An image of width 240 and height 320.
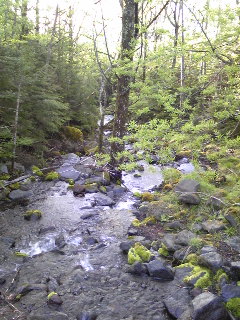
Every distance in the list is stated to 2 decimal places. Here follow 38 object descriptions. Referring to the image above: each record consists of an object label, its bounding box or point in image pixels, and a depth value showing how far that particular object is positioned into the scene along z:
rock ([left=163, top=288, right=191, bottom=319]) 4.86
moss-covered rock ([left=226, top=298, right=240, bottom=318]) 4.56
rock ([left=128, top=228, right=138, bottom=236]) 7.76
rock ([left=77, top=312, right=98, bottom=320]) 4.76
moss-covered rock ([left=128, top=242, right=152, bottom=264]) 6.35
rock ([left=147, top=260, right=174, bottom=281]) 5.83
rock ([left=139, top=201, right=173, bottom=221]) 8.66
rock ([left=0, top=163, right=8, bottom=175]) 10.81
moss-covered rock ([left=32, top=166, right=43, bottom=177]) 12.02
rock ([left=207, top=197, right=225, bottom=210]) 8.01
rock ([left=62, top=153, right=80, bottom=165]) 13.91
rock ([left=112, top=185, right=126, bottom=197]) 10.93
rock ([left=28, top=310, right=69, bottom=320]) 4.73
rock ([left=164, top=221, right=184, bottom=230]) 7.84
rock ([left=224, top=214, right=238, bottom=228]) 6.93
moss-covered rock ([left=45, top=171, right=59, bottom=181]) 11.72
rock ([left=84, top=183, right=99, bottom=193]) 10.88
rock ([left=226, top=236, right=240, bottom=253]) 6.09
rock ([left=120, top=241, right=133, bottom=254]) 6.88
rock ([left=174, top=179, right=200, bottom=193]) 8.85
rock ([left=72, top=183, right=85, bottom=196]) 10.68
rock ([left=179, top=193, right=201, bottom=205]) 8.57
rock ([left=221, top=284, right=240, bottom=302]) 4.80
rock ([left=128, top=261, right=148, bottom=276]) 6.05
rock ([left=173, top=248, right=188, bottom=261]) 6.35
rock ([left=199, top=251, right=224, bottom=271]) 5.61
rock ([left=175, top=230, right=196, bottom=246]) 6.81
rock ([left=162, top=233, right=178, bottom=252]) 6.73
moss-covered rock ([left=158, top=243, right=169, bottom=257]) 6.72
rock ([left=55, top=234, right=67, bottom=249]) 7.16
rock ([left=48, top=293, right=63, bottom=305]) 5.08
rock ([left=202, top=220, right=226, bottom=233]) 7.02
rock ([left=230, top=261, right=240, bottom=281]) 5.21
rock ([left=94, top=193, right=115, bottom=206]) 9.98
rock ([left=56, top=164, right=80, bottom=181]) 12.08
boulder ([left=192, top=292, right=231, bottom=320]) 4.49
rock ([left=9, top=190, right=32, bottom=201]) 9.67
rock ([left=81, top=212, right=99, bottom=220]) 8.84
